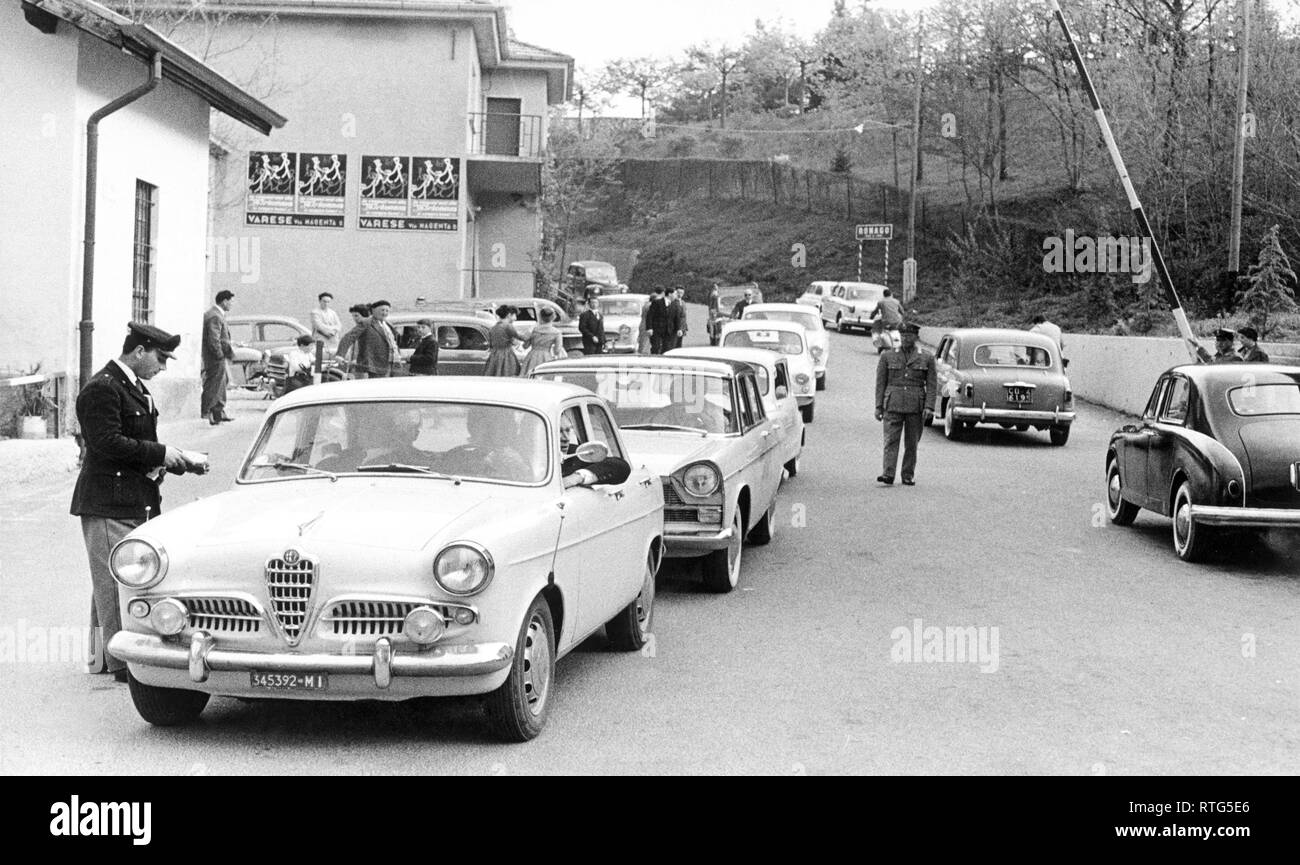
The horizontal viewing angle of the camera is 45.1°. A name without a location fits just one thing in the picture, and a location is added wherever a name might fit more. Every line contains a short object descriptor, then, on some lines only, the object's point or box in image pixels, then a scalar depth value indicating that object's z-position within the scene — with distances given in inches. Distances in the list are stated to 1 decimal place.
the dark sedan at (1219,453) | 458.0
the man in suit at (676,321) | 1200.8
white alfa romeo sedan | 243.8
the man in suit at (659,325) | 1194.0
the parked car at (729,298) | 1749.8
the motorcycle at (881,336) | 957.7
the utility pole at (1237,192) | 1039.0
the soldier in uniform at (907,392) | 652.7
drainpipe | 664.4
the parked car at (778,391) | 571.5
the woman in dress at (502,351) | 768.3
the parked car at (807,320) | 1205.1
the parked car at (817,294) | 2041.8
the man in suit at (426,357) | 767.1
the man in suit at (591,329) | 1173.1
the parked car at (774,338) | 1013.2
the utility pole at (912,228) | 2154.3
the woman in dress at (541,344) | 797.2
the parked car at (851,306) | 1943.9
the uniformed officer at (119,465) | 291.9
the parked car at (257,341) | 1023.0
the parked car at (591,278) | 2231.8
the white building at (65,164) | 668.7
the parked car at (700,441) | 406.6
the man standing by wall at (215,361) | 815.7
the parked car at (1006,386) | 887.7
